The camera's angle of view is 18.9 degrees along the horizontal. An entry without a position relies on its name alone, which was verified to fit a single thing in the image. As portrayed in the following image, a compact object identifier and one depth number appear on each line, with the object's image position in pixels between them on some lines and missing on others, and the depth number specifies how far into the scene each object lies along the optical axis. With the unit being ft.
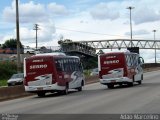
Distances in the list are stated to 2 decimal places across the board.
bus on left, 100.89
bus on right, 120.98
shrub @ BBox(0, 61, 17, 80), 258.76
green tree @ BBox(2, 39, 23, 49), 539.78
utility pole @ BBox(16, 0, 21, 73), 127.75
